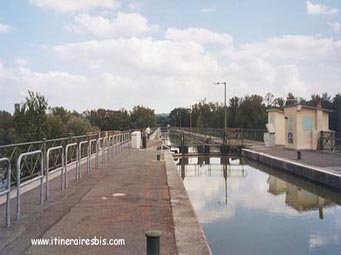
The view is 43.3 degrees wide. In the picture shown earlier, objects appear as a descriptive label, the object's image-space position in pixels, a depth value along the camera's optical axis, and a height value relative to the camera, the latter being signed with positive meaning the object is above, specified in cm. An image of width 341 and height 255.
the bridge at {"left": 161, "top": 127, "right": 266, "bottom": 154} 3697 -133
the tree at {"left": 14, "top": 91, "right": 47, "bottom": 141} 2320 +58
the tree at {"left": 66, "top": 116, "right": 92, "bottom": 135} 4241 +32
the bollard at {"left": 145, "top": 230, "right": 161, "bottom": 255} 435 -116
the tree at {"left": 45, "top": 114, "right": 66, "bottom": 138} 2497 +14
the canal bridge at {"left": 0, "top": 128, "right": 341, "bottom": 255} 626 -158
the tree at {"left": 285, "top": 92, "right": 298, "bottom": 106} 6730 +493
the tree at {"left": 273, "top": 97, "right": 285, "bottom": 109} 6872 +413
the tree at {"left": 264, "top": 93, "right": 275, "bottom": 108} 6849 +448
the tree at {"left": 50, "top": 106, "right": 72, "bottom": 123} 5206 +235
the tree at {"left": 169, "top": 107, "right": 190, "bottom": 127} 11856 +313
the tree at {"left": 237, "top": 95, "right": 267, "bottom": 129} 5856 +204
